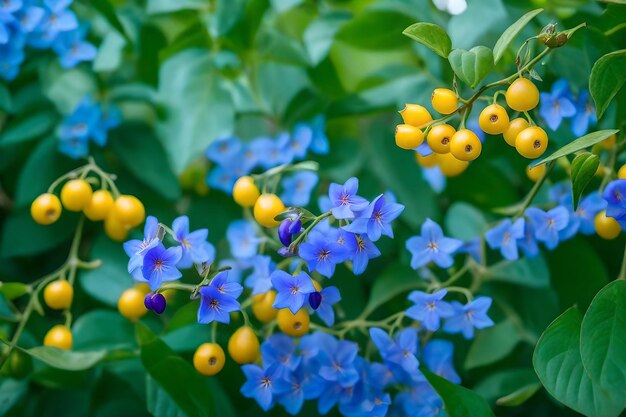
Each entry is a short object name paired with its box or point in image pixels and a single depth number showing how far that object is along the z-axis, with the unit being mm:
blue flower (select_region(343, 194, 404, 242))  448
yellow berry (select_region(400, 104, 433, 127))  451
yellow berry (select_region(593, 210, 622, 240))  482
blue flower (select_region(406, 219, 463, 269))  494
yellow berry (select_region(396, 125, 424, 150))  445
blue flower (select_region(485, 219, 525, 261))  499
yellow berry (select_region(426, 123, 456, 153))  445
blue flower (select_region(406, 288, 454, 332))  484
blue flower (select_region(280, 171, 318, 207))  530
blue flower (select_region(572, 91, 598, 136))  507
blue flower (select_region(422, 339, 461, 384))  501
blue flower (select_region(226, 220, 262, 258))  517
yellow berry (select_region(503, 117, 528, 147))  447
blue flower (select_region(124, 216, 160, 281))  453
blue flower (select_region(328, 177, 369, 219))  449
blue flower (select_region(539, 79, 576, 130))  497
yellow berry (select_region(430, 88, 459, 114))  445
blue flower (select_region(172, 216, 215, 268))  472
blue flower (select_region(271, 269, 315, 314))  457
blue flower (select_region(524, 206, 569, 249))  498
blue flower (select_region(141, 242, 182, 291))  450
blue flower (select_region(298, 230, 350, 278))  451
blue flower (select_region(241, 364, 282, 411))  482
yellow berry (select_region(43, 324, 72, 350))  503
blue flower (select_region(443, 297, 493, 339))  489
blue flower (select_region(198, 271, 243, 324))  454
